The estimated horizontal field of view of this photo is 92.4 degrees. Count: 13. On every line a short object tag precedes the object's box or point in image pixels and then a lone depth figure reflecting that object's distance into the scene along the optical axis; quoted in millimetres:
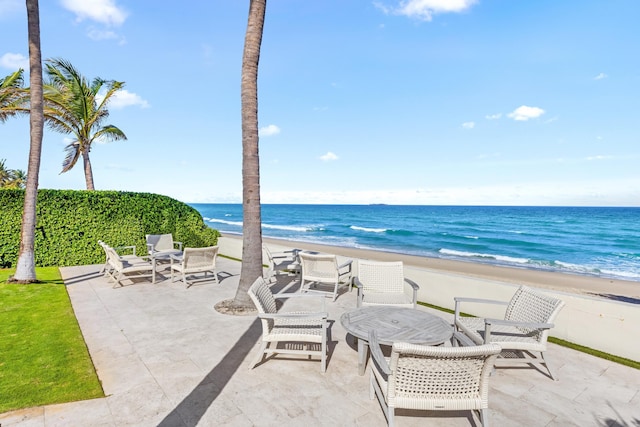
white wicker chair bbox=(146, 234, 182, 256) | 9742
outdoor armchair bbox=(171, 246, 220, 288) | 7044
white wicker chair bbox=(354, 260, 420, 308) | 5477
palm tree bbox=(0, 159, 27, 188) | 29430
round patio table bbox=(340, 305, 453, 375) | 3312
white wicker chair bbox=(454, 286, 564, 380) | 3320
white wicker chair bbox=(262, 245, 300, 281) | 7906
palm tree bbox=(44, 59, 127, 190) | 12484
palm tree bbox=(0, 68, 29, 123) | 10406
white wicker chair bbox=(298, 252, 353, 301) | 6477
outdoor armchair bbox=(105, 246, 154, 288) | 6935
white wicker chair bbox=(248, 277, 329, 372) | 3520
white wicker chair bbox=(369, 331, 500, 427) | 2254
